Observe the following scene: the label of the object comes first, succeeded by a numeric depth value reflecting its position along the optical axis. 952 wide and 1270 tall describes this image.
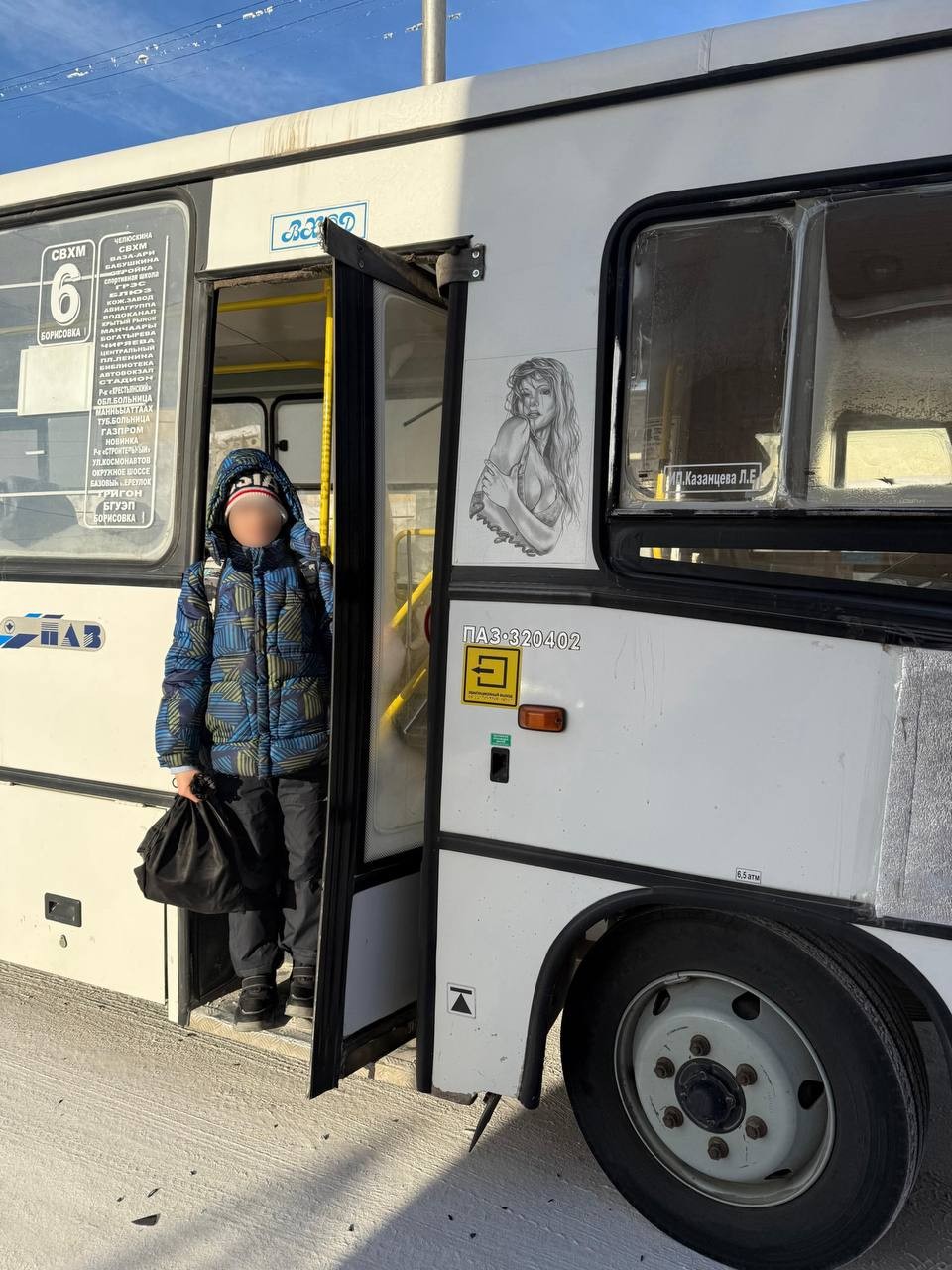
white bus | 2.40
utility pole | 6.86
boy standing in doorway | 3.31
